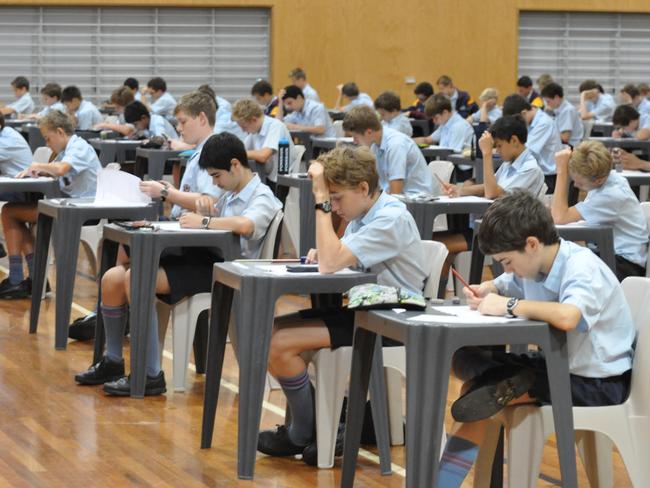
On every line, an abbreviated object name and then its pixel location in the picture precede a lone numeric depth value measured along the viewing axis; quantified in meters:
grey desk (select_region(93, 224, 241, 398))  6.49
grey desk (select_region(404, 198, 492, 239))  8.25
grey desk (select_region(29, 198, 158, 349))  7.76
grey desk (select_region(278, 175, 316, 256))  9.83
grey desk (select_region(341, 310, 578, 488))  4.11
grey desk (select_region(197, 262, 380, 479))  5.15
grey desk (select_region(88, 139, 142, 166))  13.52
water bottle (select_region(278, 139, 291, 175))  11.16
